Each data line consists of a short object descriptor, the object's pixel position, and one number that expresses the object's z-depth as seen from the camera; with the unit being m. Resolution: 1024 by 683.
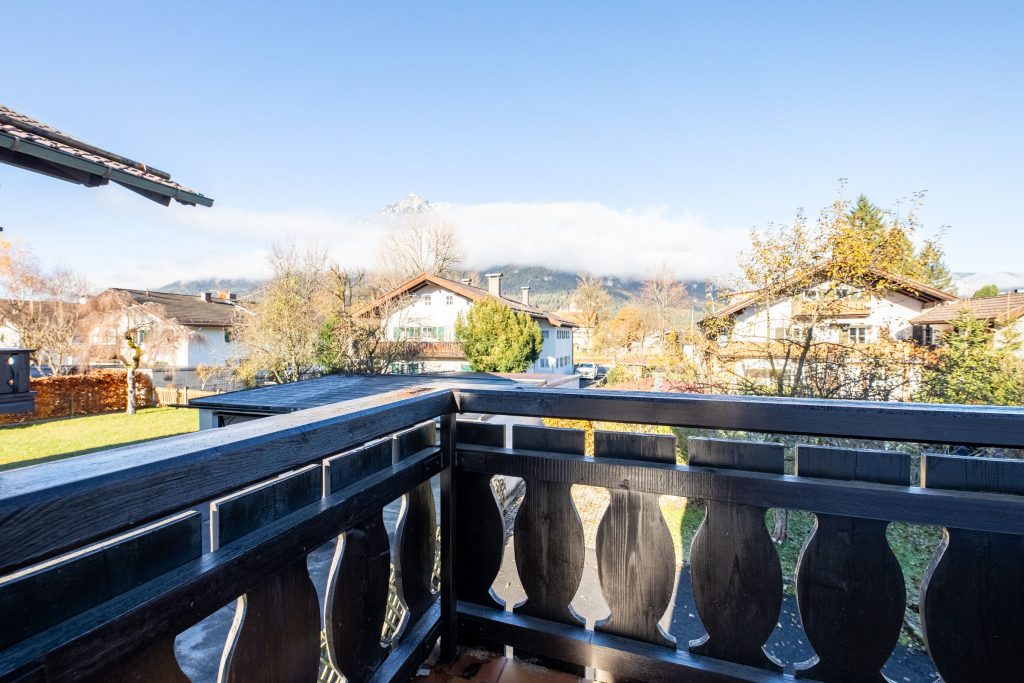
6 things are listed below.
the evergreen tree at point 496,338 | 16.00
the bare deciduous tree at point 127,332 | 15.88
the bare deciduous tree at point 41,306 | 14.44
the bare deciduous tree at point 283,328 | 13.55
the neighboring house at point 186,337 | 16.93
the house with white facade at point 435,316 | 17.09
